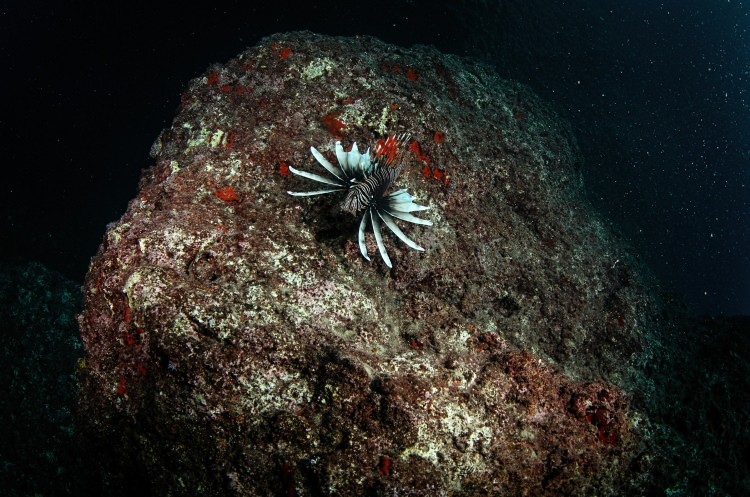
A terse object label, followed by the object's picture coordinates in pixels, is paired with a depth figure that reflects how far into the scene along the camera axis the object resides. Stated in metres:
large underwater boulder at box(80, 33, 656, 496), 2.39
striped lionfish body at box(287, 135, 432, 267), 2.89
